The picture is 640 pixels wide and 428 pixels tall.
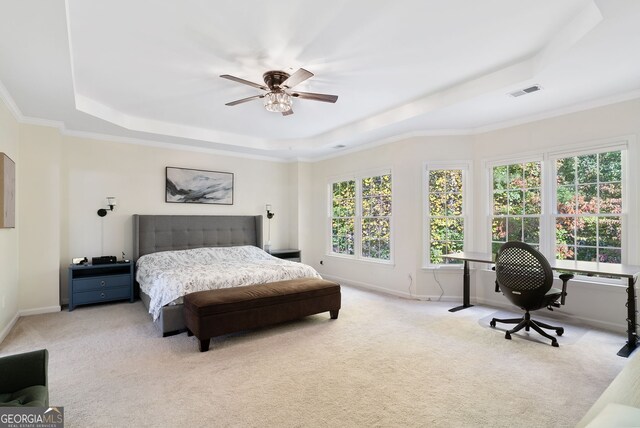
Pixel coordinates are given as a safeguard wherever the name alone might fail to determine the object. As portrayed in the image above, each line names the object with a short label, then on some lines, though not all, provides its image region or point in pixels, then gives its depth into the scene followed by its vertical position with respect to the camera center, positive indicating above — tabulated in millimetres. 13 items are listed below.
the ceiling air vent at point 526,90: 3430 +1316
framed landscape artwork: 5734 +538
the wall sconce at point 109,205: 5082 +179
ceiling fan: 3328 +1249
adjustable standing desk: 3041 -548
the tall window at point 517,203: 4418 +152
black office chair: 3229 -673
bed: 3646 -563
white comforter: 3718 -710
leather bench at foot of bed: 3246 -972
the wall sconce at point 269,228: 6579 -257
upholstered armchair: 1695 -888
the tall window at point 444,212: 5145 +41
